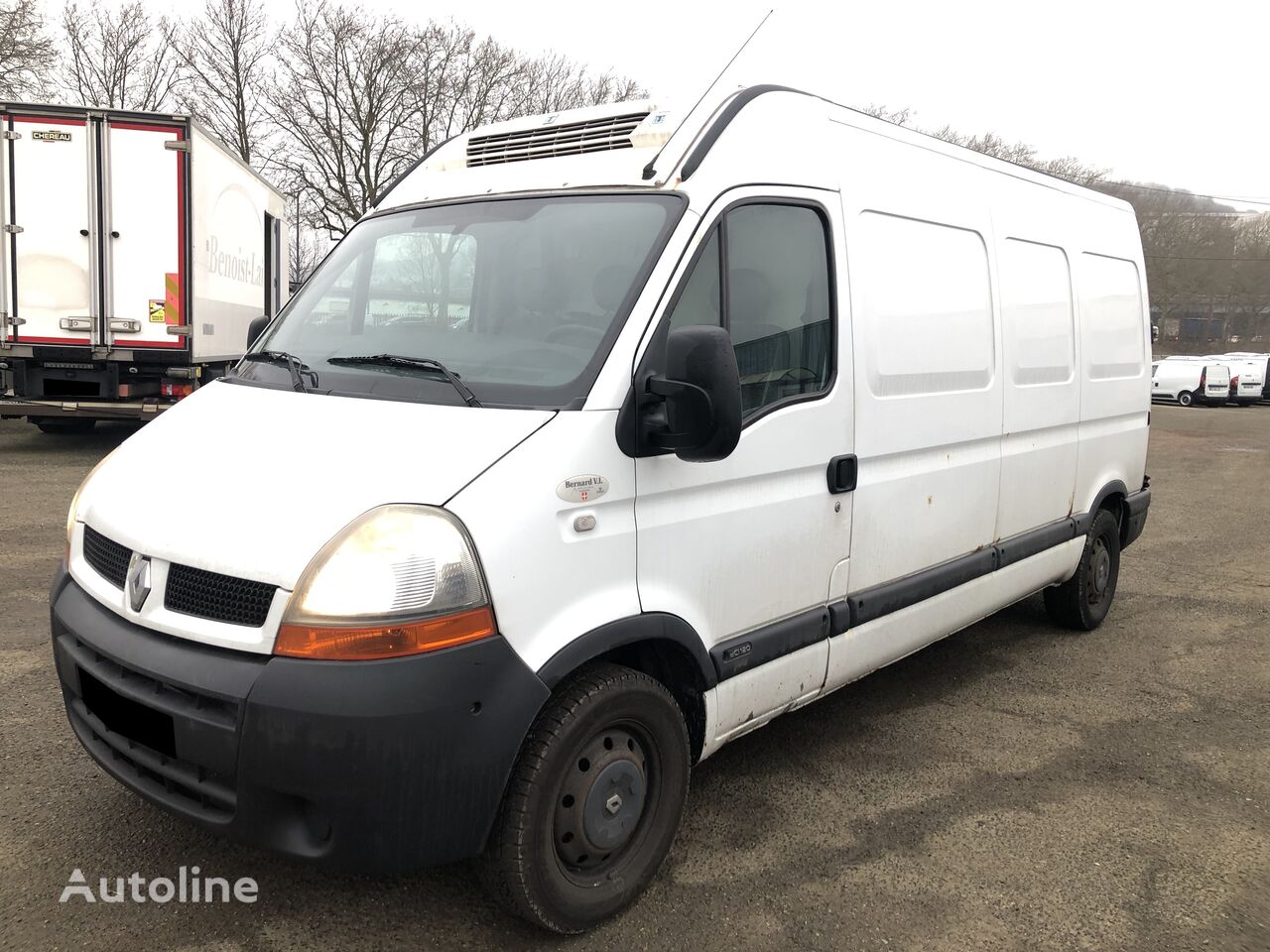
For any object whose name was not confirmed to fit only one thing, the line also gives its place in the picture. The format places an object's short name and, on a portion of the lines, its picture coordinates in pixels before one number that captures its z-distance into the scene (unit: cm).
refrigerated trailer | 1057
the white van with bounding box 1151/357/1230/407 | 3297
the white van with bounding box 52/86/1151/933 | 242
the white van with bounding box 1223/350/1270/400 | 3306
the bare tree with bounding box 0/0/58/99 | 2244
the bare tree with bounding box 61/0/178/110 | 3197
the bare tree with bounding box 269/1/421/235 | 3066
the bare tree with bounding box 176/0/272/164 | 3159
